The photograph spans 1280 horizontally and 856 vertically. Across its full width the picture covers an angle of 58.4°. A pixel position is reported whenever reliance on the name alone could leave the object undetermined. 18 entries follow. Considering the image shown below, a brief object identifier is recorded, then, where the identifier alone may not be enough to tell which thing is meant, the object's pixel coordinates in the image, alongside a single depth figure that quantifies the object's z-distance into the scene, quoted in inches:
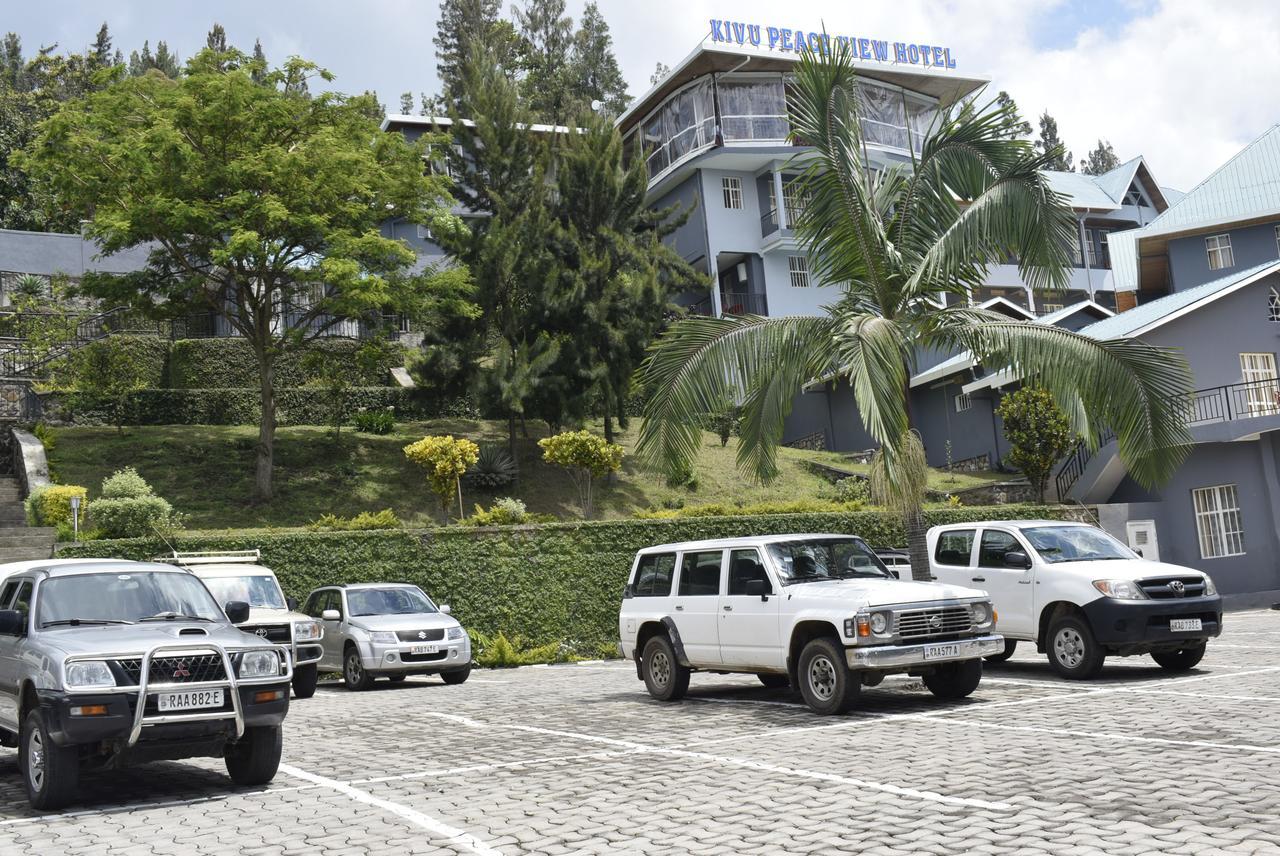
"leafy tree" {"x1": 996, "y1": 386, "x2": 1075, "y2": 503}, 1251.2
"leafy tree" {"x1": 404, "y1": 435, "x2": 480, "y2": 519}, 1136.2
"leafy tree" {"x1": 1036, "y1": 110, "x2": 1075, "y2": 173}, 3549.2
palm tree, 592.7
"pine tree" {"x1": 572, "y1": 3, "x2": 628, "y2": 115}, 2920.8
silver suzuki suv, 714.2
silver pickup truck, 326.0
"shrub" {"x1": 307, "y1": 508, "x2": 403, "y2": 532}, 857.5
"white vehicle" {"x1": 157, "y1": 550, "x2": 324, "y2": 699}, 652.7
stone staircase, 787.4
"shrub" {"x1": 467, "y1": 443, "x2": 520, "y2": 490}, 1350.9
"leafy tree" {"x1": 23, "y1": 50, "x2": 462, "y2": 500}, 1154.7
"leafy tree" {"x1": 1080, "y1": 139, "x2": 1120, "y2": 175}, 3799.2
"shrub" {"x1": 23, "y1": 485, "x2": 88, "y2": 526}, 895.1
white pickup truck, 540.7
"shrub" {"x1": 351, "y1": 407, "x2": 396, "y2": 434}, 1507.1
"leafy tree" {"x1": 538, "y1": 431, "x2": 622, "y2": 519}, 1179.9
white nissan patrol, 464.4
